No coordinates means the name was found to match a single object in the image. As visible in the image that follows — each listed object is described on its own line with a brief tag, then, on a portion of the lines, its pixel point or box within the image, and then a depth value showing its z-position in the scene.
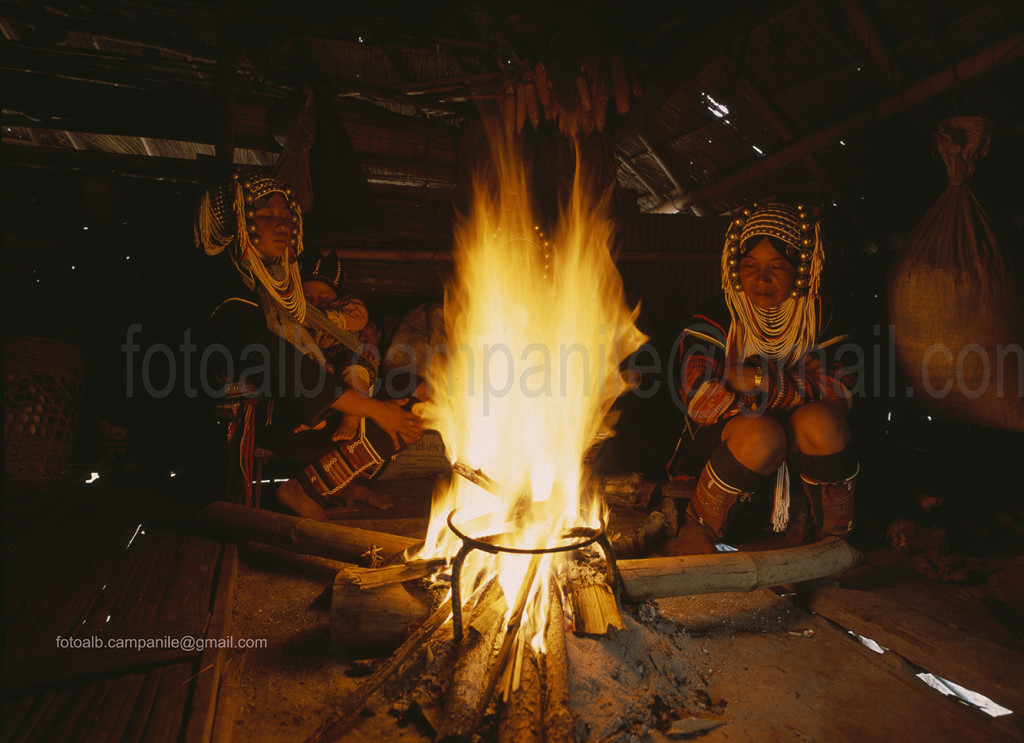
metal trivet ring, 2.08
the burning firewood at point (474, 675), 1.74
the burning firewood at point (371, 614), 2.25
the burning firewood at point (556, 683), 1.74
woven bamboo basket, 3.52
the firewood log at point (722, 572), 2.44
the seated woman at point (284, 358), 3.37
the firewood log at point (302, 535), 2.79
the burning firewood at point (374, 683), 1.81
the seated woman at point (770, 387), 3.06
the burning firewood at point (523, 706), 1.70
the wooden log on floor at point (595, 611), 2.18
